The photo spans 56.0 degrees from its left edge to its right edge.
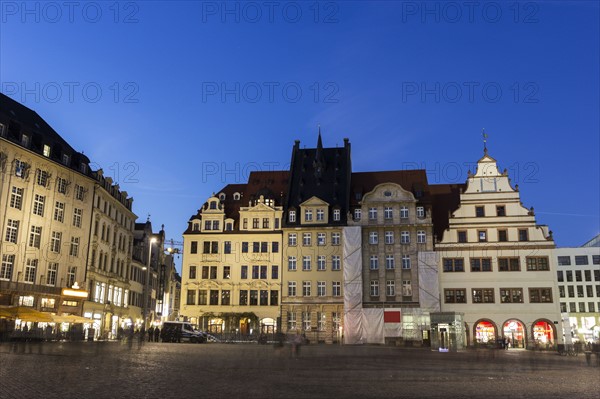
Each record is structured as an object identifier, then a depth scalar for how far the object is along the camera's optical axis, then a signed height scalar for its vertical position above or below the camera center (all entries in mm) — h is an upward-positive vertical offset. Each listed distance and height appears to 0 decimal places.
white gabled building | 56375 +6143
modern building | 107500 +8186
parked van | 48812 -1031
